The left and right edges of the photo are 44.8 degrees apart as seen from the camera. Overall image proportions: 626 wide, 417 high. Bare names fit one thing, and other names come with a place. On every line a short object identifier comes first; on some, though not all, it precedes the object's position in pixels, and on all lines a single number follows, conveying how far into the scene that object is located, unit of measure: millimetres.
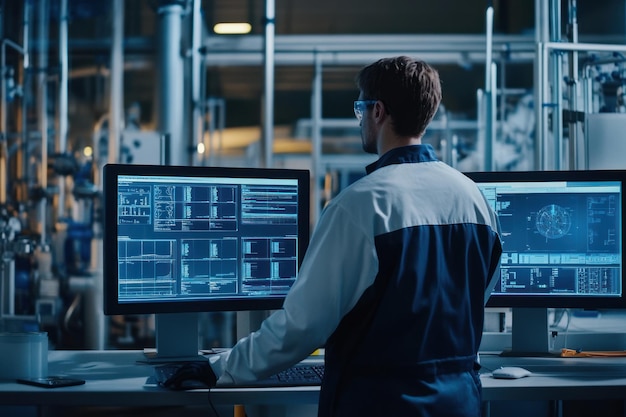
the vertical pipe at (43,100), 5297
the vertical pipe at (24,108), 5418
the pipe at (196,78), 4684
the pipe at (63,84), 5203
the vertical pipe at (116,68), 5430
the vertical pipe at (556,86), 3045
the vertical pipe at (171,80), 4672
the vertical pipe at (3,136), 5384
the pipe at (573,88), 2840
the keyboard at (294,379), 1418
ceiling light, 6578
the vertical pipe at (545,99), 2854
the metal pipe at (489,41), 4129
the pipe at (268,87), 4172
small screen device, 1429
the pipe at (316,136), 5555
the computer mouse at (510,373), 1537
